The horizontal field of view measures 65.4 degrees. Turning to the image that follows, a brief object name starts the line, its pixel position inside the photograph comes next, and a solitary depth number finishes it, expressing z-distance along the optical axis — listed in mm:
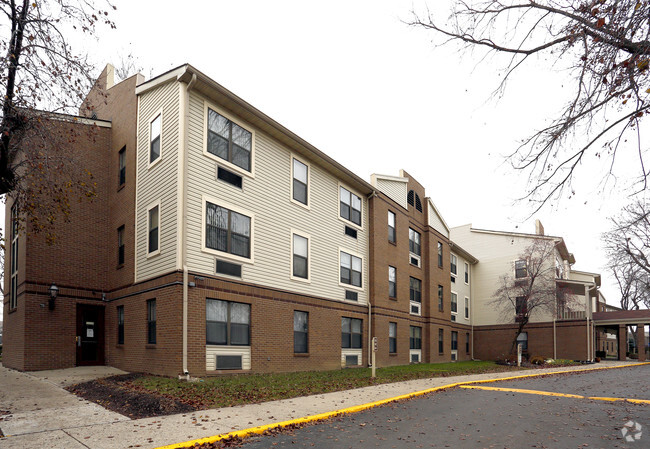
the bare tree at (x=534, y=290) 35656
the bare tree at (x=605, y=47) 6148
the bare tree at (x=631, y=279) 27109
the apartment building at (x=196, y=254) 14953
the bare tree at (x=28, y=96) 10141
